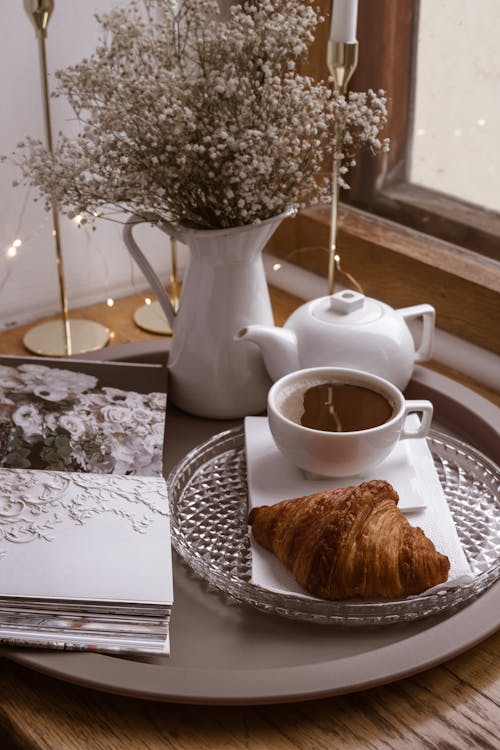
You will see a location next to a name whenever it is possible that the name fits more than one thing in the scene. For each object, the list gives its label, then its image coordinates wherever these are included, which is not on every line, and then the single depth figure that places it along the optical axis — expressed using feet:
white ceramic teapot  4.59
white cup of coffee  4.27
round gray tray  3.82
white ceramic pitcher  4.56
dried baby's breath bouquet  4.37
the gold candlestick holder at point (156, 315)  5.51
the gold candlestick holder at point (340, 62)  4.88
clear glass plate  3.99
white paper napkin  4.09
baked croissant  3.99
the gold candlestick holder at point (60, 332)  5.04
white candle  4.82
